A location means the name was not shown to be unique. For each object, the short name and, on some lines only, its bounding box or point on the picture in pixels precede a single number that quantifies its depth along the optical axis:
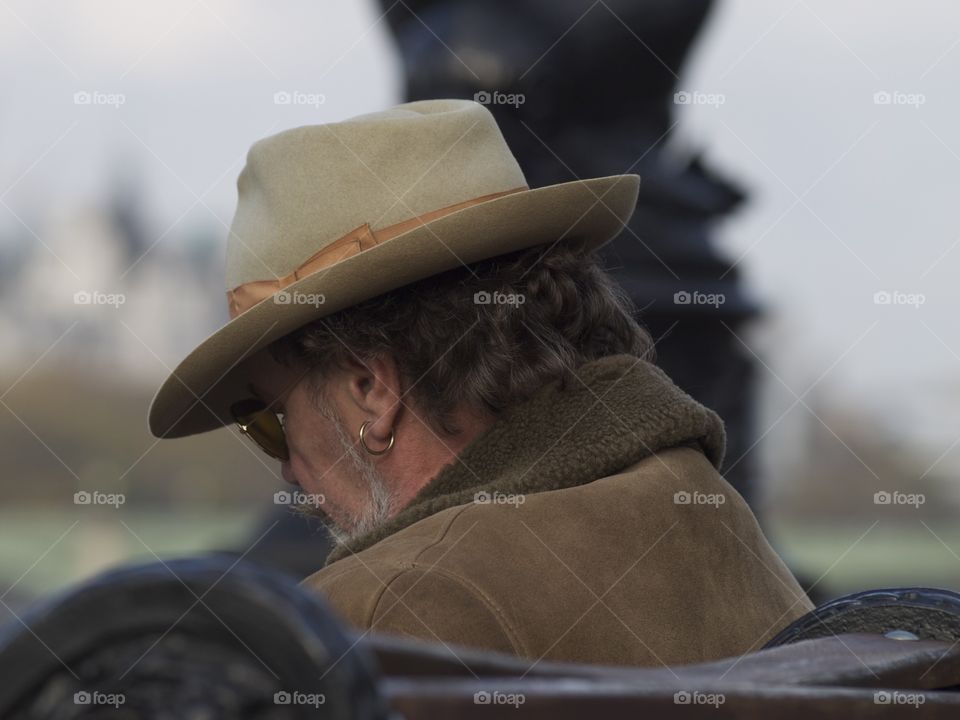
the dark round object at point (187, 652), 1.97
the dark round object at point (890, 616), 3.74
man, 3.83
